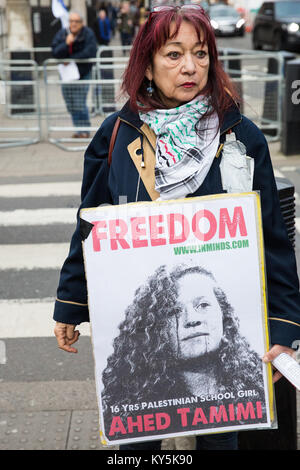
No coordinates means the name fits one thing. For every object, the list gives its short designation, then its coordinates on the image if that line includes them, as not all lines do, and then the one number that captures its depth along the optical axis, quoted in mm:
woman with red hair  2240
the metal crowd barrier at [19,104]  11234
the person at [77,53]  10859
